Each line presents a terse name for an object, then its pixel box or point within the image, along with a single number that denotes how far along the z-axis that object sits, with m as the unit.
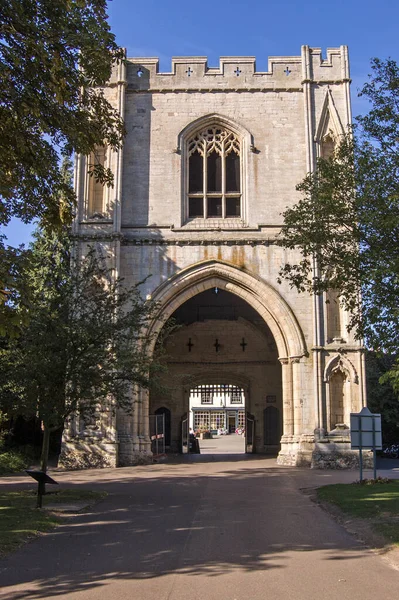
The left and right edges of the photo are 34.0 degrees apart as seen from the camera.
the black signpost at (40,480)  10.93
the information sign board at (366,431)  14.80
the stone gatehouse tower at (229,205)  21.98
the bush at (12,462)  20.10
